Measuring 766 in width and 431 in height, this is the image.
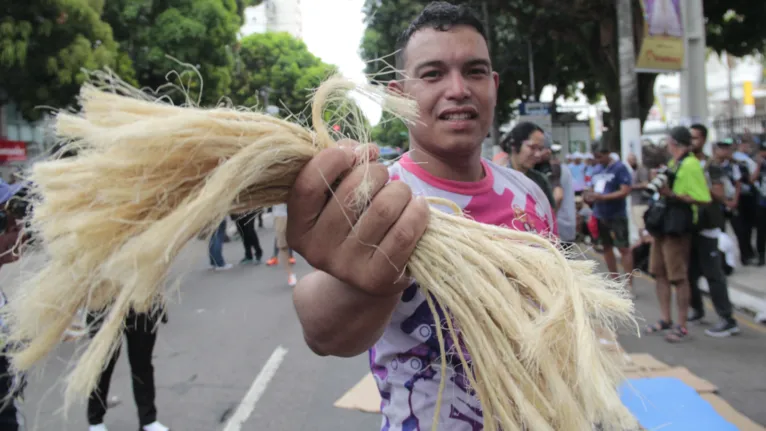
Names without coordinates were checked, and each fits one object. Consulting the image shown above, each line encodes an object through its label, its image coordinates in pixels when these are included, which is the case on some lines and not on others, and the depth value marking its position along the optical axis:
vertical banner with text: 10.03
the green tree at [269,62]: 31.94
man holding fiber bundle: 1.04
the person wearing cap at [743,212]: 8.84
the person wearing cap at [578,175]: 11.98
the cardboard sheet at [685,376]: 3.88
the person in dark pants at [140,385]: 3.58
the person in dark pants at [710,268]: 5.26
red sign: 18.48
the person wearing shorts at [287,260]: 8.24
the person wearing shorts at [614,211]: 6.97
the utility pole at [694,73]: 10.91
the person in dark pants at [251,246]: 10.33
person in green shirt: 5.20
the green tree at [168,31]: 18.72
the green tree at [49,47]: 12.59
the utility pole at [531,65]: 22.91
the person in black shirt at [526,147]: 4.25
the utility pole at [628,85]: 10.90
